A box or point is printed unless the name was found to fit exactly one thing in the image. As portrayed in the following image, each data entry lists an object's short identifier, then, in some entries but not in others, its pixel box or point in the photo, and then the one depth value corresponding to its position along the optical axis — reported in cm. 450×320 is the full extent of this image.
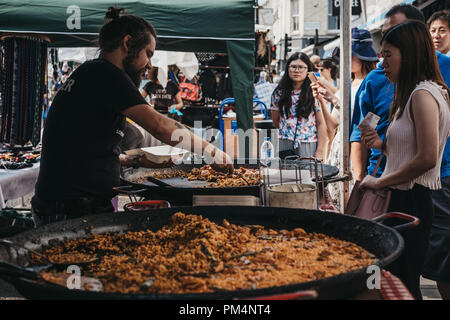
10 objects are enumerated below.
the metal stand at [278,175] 232
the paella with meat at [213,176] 286
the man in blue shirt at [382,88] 316
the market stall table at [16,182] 450
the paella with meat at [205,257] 122
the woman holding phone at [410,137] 237
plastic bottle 493
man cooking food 241
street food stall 109
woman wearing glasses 544
